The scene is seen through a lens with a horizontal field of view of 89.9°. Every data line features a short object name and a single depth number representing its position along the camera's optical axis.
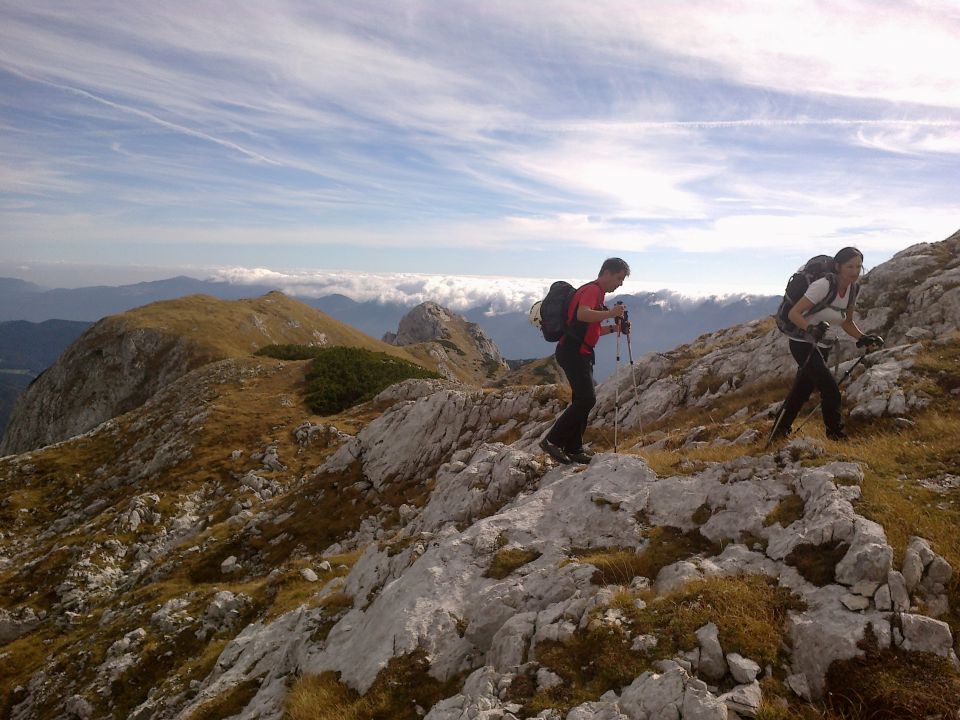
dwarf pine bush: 47.03
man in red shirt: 11.43
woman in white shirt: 10.57
